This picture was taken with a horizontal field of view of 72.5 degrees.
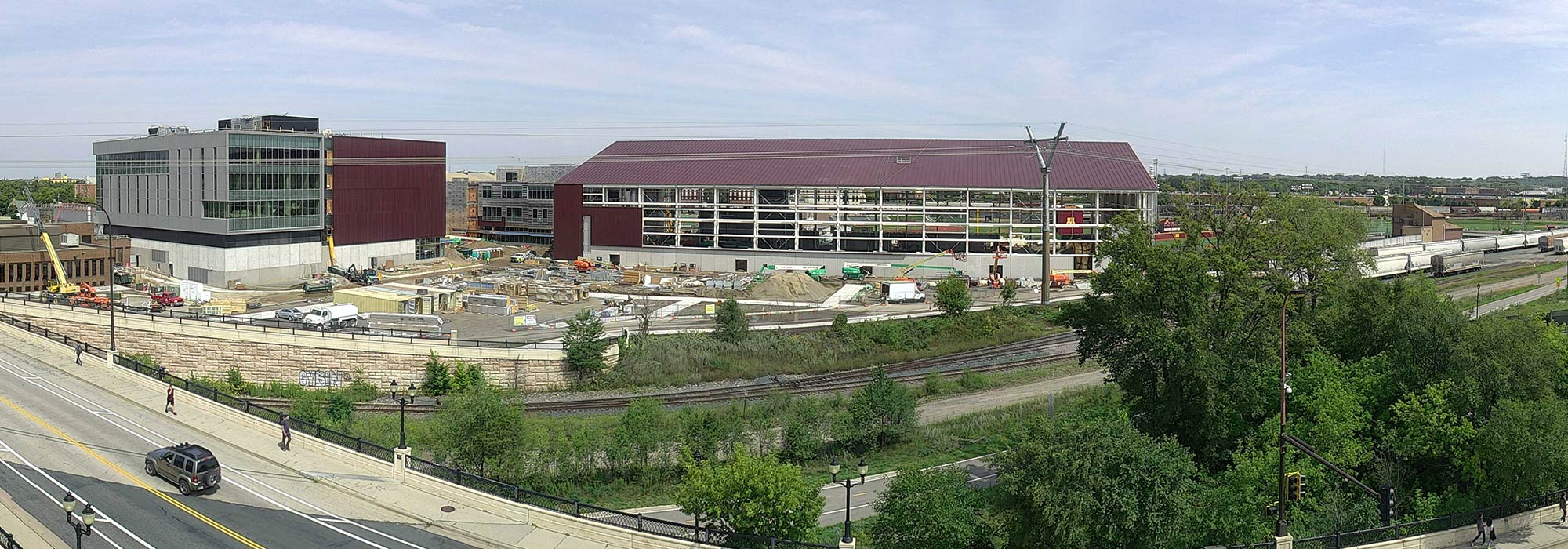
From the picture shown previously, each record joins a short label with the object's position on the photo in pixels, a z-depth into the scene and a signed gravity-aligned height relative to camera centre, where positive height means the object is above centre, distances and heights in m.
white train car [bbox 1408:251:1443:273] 86.59 -2.59
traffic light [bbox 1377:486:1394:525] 23.31 -6.06
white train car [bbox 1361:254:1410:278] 82.24 -2.80
